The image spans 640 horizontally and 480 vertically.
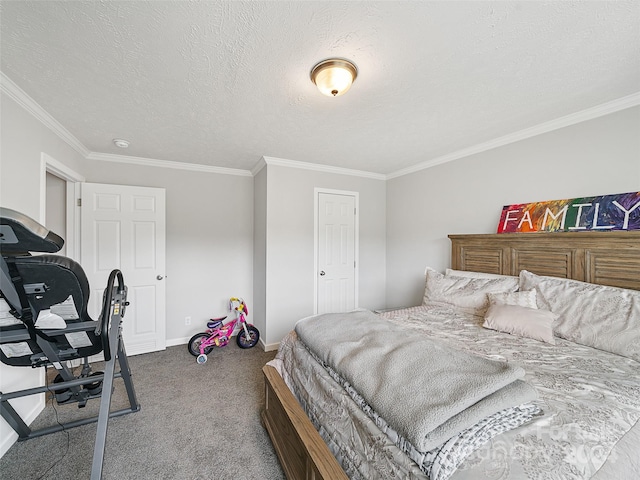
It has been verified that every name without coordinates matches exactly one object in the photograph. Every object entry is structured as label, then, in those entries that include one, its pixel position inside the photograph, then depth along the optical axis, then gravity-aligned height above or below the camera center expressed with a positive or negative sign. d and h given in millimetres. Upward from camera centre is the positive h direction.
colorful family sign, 1953 +218
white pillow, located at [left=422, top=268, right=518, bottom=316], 2326 -476
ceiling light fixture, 1560 +1007
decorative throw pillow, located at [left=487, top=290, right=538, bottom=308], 2029 -465
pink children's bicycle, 3117 -1194
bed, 854 -676
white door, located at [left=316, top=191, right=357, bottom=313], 3727 -173
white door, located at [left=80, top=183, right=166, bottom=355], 3020 -127
